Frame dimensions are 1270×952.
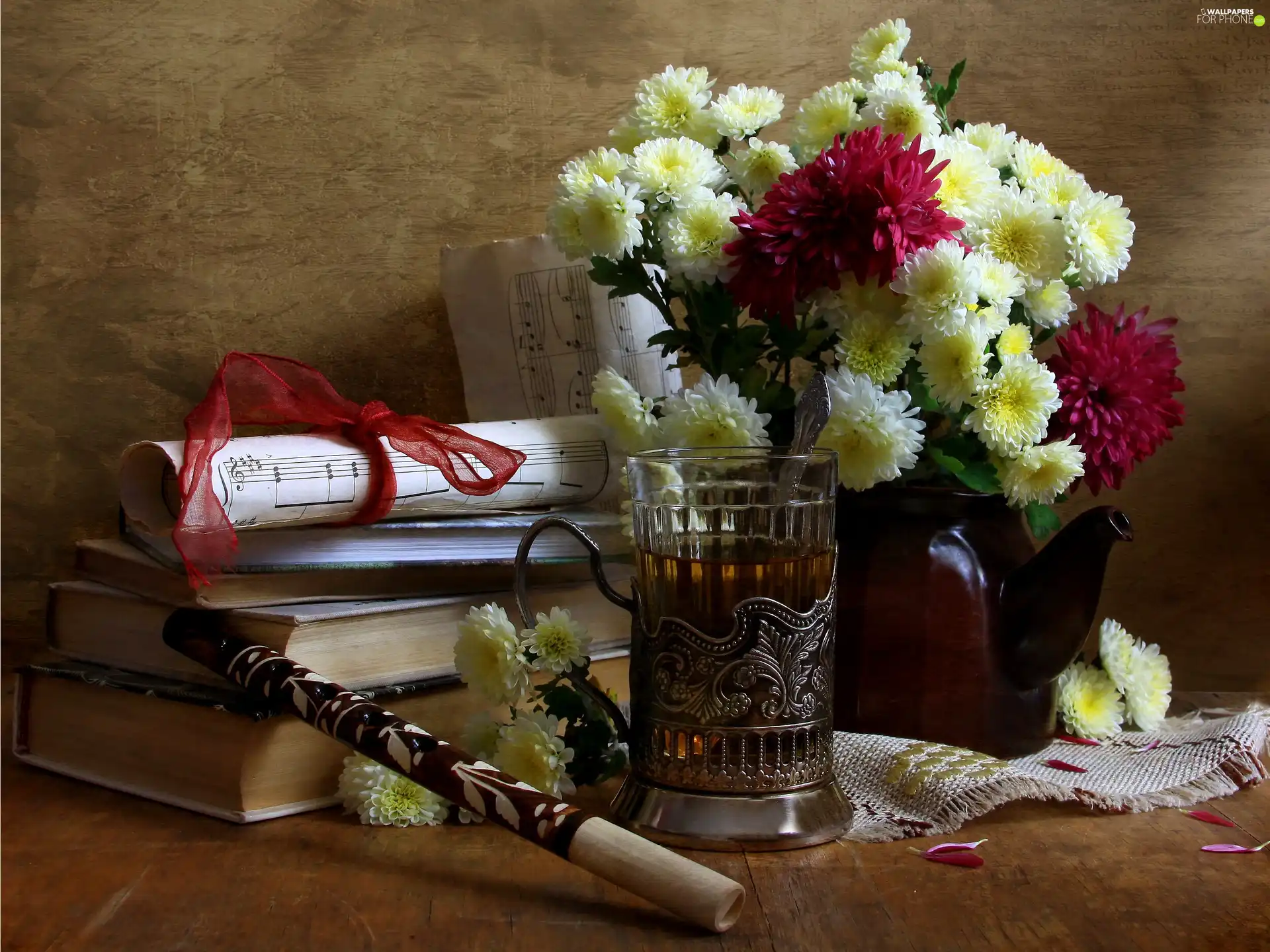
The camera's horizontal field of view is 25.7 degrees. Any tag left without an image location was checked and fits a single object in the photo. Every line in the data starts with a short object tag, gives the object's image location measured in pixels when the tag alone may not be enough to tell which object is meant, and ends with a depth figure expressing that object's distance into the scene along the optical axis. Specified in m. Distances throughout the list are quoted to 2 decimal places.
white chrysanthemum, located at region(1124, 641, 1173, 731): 1.07
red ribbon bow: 0.99
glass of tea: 0.93
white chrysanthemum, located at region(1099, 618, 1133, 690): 1.07
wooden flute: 0.87
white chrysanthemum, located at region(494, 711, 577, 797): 0.97
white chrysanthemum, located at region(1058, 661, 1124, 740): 1.06
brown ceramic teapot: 1.00
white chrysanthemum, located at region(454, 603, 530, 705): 0.97
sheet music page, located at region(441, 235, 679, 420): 1.16
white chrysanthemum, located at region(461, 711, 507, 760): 0.99
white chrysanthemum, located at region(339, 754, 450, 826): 0.96
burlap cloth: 0.96
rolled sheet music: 0.98
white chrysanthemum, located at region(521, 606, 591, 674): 0.96
